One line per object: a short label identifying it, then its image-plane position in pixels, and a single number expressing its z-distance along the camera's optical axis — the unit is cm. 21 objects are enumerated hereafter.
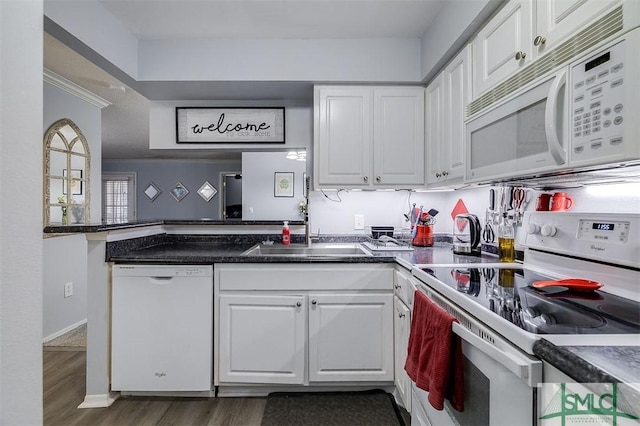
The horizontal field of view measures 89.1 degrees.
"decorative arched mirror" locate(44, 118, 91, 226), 305
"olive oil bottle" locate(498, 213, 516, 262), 171
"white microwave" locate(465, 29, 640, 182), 84
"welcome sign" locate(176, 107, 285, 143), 265
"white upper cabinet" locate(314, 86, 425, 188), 236
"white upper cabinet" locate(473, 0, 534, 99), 130
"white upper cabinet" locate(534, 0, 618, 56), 98
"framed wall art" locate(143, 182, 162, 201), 553
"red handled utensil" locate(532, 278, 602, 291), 111
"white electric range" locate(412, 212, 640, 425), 77
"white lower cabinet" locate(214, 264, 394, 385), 195
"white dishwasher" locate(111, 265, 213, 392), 194
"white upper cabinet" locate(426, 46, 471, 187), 185
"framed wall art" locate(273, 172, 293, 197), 268
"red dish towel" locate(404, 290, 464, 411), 107
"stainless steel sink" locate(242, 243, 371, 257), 252
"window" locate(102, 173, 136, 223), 622
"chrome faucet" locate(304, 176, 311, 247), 260
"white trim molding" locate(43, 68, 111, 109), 294
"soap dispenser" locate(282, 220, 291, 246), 255
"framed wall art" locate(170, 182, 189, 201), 375
